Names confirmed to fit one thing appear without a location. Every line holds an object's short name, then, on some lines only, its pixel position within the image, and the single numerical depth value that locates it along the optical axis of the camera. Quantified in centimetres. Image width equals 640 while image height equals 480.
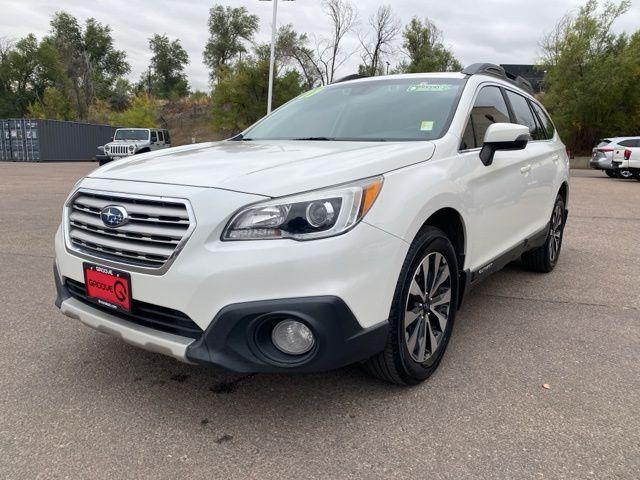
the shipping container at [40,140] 3005
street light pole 2059
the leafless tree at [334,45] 4388
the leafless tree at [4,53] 5581
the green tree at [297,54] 4294
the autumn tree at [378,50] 4594
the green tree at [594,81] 3281
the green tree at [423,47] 4719
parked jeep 2148
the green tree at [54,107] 5081
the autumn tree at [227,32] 6344
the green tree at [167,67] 7488
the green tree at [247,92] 3759
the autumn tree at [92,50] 5850
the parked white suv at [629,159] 1894
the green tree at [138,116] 4644
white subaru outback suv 207
